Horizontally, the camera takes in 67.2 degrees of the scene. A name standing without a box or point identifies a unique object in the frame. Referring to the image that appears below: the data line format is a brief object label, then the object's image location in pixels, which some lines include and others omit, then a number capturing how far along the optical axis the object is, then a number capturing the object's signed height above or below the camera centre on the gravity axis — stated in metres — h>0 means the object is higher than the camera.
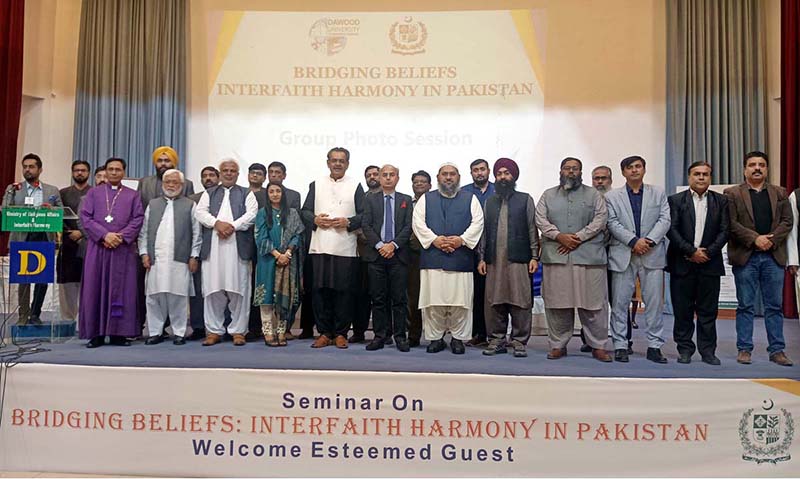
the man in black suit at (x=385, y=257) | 4.12 +0.09
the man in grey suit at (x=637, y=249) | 3.78 +0.14
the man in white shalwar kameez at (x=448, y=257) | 3.97 +0.07
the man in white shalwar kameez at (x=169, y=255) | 4.15 +0.06
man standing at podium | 4.46 +0.49
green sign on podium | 4.02 +0.29
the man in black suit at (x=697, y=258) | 3.73 +0.08
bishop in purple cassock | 4.08 +0.00
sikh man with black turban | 3.93 +0.07
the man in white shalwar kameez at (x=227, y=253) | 4.16 +0.08
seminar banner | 3.21 -0.86
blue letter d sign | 4.06 +0.00
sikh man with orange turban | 4.54 +0.66
